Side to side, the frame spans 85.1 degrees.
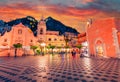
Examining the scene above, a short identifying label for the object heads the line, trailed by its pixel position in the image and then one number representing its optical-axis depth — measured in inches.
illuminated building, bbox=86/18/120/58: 353.0
